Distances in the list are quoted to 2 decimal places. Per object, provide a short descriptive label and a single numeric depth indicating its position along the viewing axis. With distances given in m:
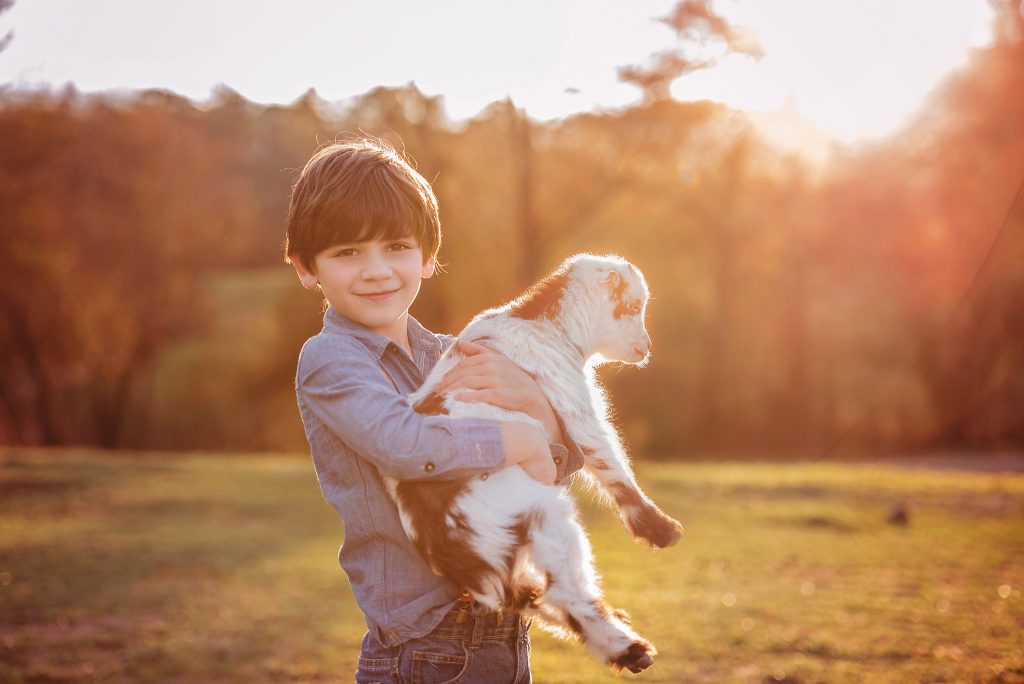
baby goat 2.60
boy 2.55
